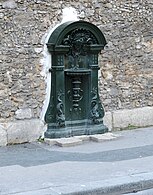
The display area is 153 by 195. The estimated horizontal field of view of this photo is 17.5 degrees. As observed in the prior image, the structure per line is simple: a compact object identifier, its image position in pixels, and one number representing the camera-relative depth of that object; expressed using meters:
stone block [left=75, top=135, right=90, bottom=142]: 9.81
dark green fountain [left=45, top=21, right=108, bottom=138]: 9.70
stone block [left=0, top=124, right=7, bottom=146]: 9.27
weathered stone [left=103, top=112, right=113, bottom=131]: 10.55
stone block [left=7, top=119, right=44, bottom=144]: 9.38
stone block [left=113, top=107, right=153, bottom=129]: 10.73
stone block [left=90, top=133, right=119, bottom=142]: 9.73
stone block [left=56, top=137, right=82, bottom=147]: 9.27
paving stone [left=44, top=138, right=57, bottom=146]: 9.48
